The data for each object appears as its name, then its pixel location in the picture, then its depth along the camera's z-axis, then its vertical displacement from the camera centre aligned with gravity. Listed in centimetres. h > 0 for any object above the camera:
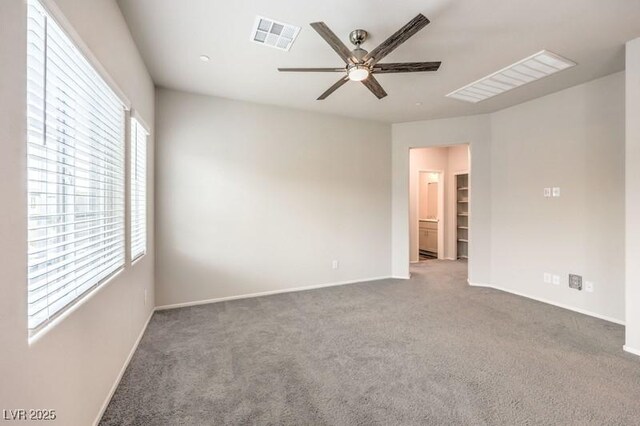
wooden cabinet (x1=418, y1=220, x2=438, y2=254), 734 -70
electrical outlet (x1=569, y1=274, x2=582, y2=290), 345 -87
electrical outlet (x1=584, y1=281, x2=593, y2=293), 335 -90
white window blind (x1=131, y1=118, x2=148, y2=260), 264 +21
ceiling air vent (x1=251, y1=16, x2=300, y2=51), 229 +150
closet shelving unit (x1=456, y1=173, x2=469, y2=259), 707 -10
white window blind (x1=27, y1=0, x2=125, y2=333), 112 +19
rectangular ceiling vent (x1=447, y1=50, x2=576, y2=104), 282 +149
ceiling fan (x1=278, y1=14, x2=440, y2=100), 190 +117
